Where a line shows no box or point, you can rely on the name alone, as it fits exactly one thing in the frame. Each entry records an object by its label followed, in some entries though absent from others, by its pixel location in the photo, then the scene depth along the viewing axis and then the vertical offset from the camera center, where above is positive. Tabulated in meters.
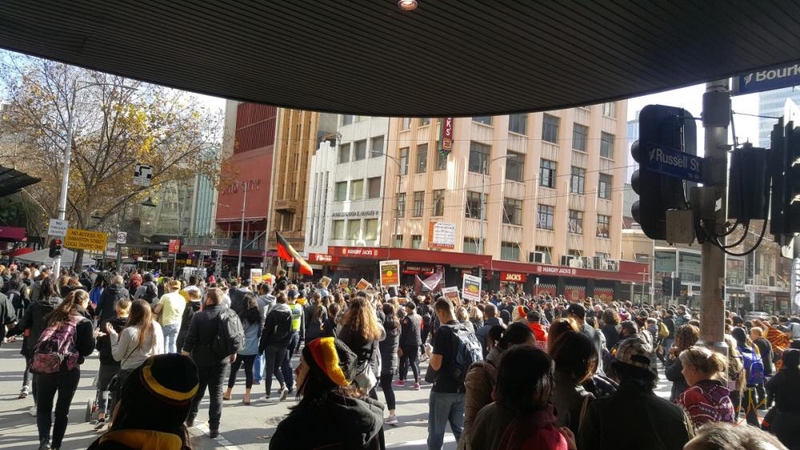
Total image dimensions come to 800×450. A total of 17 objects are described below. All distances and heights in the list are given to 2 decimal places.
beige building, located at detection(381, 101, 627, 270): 44.22 +7.09
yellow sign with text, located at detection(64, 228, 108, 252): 22.58 +0.18
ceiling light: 5.19 +2.36
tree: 24.75 +5.28
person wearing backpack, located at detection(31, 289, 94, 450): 6.07 -1.26
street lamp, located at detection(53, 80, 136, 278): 22.16 +2.52
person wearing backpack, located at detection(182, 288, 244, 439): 7.36 -1.23
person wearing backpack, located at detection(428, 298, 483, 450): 5.99 -1.12
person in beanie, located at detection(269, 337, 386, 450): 2.84 -0.75
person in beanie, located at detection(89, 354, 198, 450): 2.14 -0.61
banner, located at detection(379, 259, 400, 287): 18.41 -0.27
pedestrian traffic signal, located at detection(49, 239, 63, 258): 21.19 -0.21
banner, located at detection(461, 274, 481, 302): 16.50 -0.54
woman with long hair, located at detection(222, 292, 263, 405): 9.41 -1.35
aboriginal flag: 22.89 +0.14
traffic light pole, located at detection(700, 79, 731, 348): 4.99 +0.42
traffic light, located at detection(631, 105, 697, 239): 5.04 +0.88
